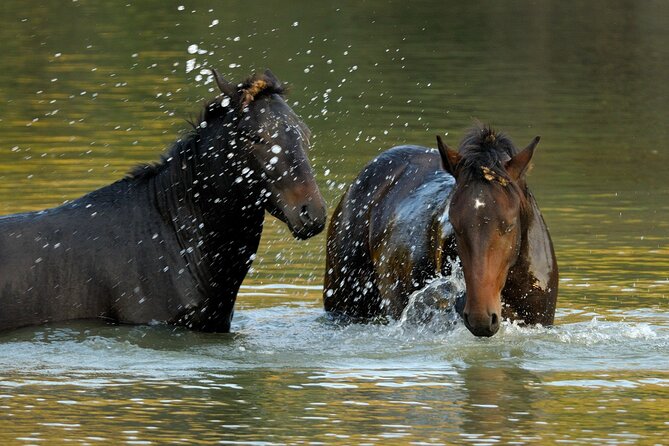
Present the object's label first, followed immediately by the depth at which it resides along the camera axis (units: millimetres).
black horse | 20875
